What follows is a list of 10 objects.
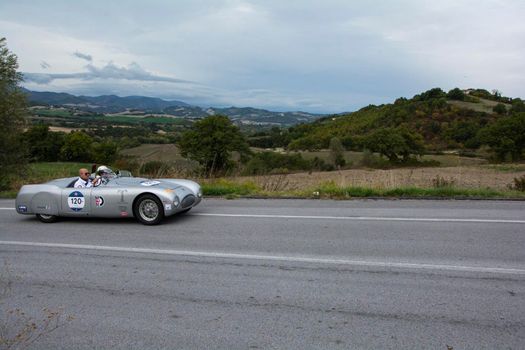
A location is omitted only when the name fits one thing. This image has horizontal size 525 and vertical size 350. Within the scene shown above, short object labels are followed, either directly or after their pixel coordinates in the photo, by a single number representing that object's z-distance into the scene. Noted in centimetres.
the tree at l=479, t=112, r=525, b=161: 5225
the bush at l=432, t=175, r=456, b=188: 1224
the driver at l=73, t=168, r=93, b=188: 830
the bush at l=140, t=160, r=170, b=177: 1511
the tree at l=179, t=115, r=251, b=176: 5550
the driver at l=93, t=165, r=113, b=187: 827
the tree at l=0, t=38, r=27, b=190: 2142
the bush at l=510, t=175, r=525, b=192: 1210
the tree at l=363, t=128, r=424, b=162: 5591
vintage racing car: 786
